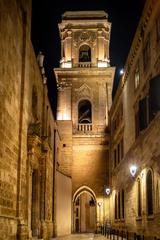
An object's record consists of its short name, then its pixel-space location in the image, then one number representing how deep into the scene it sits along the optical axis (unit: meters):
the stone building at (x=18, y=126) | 14.13
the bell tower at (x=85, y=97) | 39.25
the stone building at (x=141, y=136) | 18.92
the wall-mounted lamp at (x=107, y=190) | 36.74
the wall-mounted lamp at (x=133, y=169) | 23.19
